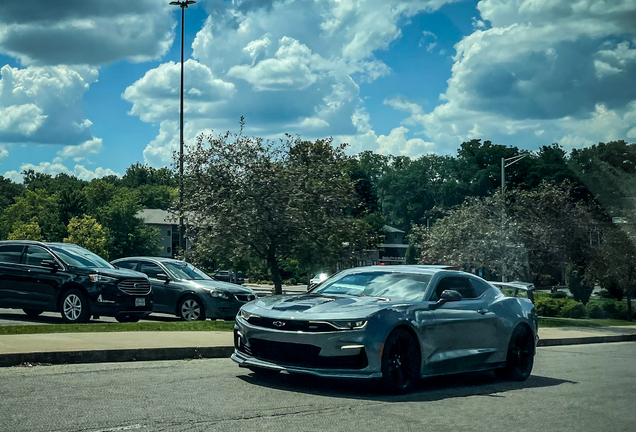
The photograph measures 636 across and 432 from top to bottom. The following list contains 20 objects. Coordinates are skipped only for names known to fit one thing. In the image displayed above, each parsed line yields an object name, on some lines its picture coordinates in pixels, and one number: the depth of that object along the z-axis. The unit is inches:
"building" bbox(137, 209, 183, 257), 4119.1
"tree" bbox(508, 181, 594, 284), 1250.0
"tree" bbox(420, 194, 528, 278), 1229.7
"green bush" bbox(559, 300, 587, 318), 1299.2
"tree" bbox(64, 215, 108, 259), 3100.4
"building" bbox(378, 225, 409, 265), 4761.3
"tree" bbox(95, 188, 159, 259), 3253.0
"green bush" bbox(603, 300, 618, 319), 1348.9
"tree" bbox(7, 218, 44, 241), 3420.3
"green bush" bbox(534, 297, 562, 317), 1357.0
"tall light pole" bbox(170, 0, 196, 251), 1414.9
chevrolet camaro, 319.3
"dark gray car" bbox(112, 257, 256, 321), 716.7
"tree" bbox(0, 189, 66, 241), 3513.8
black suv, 626.5
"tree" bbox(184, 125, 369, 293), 812.6
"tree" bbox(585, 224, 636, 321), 1278.3
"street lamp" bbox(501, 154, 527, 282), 1215.7
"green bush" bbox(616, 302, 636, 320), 1354.6
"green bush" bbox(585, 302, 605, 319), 1346.0
